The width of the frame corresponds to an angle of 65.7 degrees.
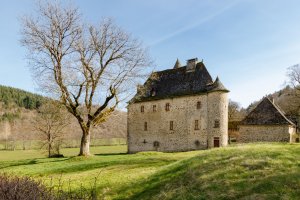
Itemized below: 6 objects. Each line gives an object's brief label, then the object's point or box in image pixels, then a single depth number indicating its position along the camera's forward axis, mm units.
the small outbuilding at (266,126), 26679
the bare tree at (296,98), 38639
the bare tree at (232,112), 45348
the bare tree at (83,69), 21630
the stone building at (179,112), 26895
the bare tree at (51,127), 30771
